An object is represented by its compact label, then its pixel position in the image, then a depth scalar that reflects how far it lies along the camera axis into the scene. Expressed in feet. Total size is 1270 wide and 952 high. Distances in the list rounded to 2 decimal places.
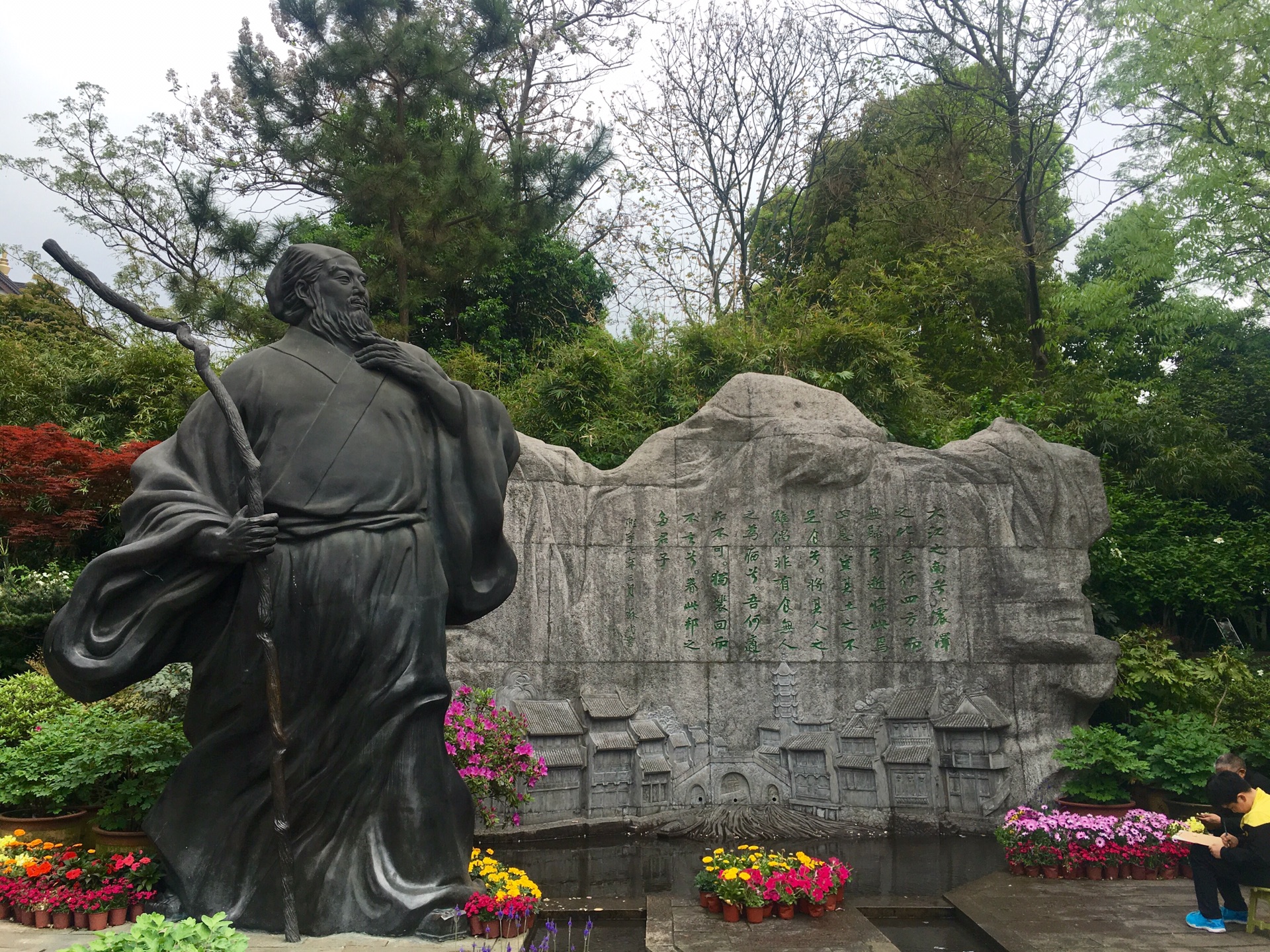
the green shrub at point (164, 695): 20.29
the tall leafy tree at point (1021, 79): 41.96
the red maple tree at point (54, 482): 31.19
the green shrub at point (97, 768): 15.92
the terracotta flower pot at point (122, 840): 15.35
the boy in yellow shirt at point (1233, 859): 14.16
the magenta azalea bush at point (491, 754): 19.40
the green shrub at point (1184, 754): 20.89
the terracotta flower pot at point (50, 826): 16.51
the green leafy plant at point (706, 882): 15.70
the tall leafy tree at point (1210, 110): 37.76
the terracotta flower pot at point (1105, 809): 21.13
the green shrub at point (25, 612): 28.55
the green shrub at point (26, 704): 20.06
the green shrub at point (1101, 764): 21.44
